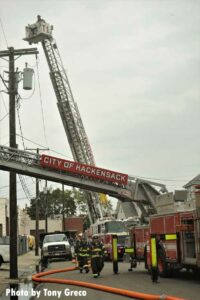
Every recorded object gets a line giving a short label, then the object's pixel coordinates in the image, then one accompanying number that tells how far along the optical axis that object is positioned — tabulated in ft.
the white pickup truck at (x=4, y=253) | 86.84
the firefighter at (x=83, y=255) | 66.03
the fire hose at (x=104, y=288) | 32.56
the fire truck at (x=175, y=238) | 47.19
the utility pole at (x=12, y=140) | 62.85
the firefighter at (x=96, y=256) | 57.67
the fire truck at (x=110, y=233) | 93.91
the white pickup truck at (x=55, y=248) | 101.81
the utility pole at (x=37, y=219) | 141.23
